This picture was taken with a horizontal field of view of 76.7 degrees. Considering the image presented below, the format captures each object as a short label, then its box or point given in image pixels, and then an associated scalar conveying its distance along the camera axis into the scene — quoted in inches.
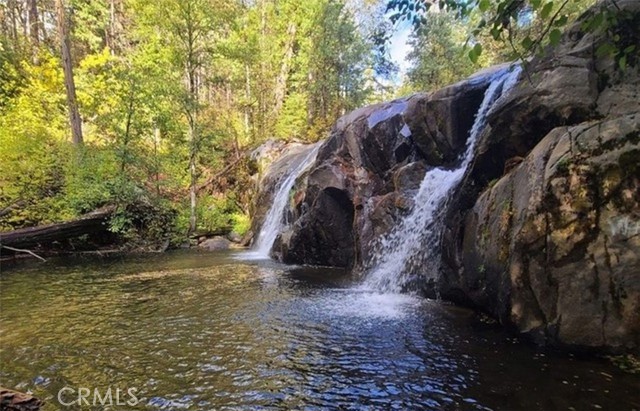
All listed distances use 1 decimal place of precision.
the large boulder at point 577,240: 175.9
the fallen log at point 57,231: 492.5
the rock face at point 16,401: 120.5
